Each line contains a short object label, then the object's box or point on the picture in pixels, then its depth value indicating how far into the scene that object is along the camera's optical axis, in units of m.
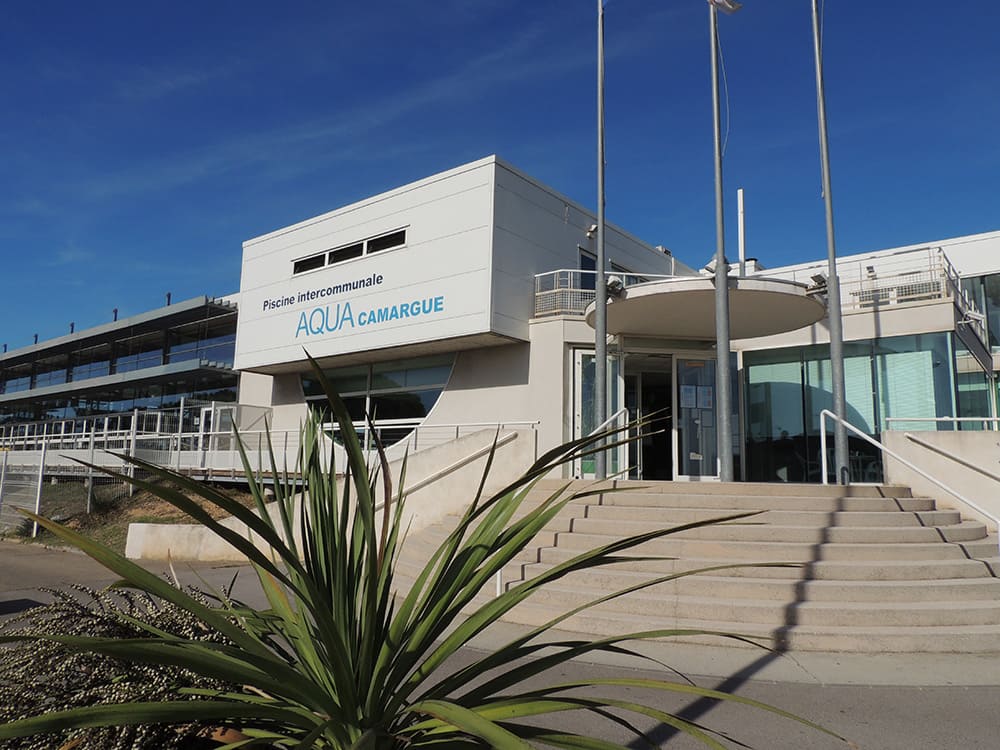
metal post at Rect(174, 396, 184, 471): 20.06
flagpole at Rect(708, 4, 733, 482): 11.09
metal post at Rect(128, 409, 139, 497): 20.55
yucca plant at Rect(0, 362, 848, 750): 1.64
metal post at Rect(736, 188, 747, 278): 18.32
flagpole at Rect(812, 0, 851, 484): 11.88
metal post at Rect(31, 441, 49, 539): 18.92
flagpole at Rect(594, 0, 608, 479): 12.29
